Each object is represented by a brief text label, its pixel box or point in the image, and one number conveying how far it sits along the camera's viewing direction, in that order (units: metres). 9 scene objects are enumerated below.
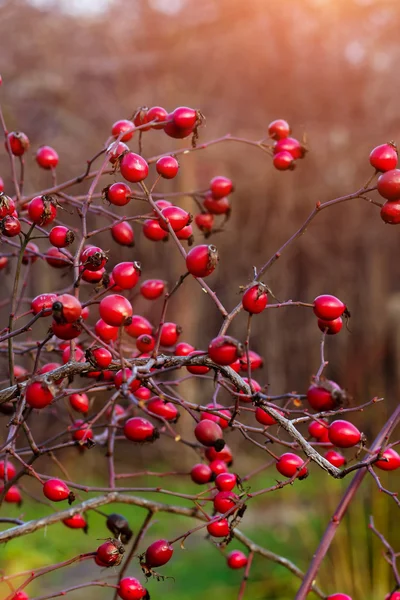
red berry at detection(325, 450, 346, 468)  1.22
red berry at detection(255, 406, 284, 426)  1.16
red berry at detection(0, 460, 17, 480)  1.27
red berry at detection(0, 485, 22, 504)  1.30
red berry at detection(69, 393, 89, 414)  1.25
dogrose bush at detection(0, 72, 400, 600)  1.10
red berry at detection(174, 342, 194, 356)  1.24
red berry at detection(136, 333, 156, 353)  1.19
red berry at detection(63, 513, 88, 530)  1.24
